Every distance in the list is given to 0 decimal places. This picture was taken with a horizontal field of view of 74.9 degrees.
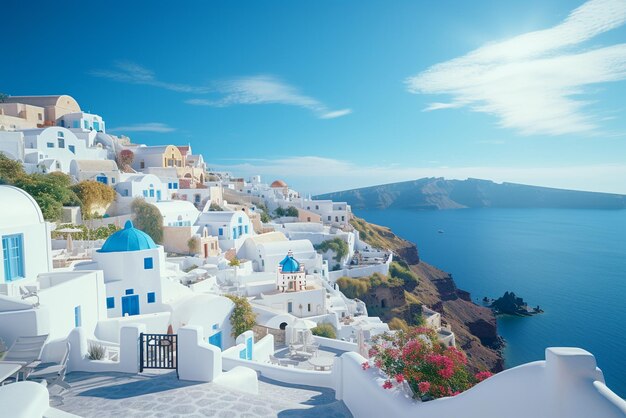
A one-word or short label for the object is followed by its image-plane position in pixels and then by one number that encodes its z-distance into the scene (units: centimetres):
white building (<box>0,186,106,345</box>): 994
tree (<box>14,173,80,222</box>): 2314
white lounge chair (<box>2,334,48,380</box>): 645
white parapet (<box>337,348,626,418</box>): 308
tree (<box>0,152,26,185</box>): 2409
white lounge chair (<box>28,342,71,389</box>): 631
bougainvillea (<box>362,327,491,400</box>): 511
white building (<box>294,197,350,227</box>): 4878
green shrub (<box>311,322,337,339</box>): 2039
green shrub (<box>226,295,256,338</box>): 1623
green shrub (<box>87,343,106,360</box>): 791
